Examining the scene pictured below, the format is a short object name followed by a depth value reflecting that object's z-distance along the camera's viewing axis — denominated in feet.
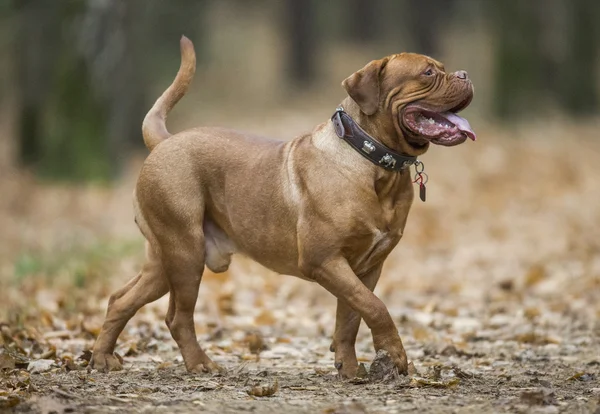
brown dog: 38.75
